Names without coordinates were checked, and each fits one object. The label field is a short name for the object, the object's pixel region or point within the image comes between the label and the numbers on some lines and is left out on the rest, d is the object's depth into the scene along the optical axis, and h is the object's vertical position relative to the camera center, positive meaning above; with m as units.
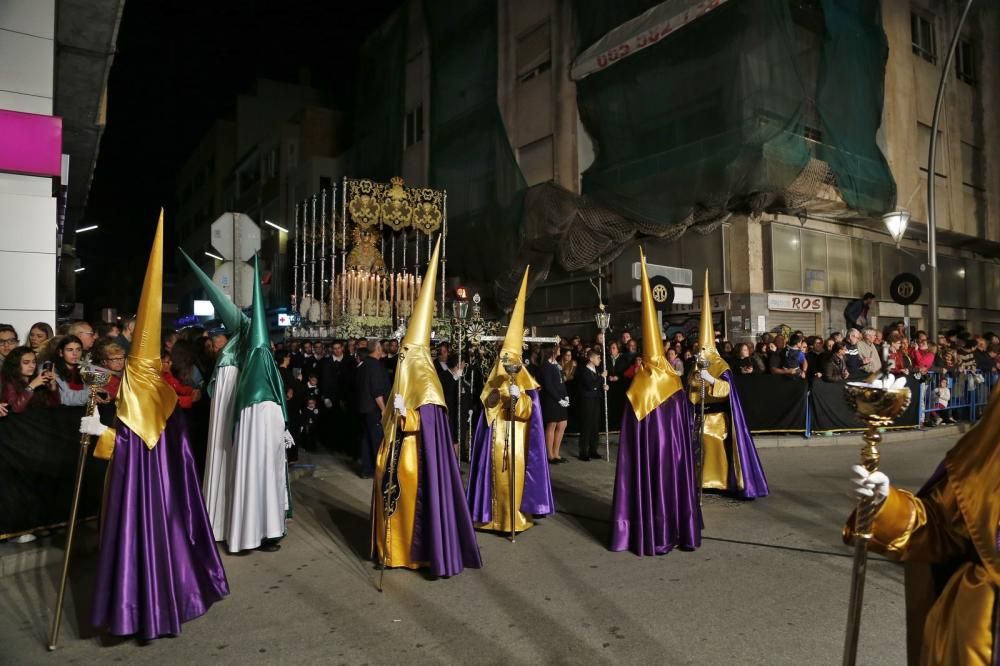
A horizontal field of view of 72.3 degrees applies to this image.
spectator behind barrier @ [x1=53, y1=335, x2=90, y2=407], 6.71 -0.12
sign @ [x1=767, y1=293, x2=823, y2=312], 18.44 +1.38
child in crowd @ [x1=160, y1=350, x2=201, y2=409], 6.48 -0.34
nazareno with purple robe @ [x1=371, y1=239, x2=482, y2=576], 5.36 -1.01
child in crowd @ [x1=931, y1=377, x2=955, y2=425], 13.52 -0.87
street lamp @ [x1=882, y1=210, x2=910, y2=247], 13.99 +2.68
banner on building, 17.23 +8.61
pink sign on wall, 9.35 +2.96
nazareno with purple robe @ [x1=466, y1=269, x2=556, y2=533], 6.67 -0.95
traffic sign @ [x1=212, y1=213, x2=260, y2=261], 8.41 +1.46
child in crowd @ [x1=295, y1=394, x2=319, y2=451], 12.23 -1.25
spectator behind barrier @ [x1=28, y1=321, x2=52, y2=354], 7.41 +0.22
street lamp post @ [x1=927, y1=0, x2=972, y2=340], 14.45 +2.21
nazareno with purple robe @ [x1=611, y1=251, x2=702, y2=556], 5.93 -1.03
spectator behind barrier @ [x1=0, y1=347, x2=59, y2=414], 6.06 -0.24
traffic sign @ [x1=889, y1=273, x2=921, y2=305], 14.00 +1.31
